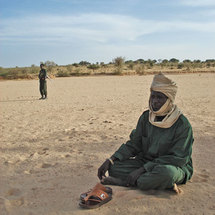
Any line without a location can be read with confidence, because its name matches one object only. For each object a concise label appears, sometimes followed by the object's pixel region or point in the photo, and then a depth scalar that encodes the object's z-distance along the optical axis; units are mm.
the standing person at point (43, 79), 13891
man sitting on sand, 3387
